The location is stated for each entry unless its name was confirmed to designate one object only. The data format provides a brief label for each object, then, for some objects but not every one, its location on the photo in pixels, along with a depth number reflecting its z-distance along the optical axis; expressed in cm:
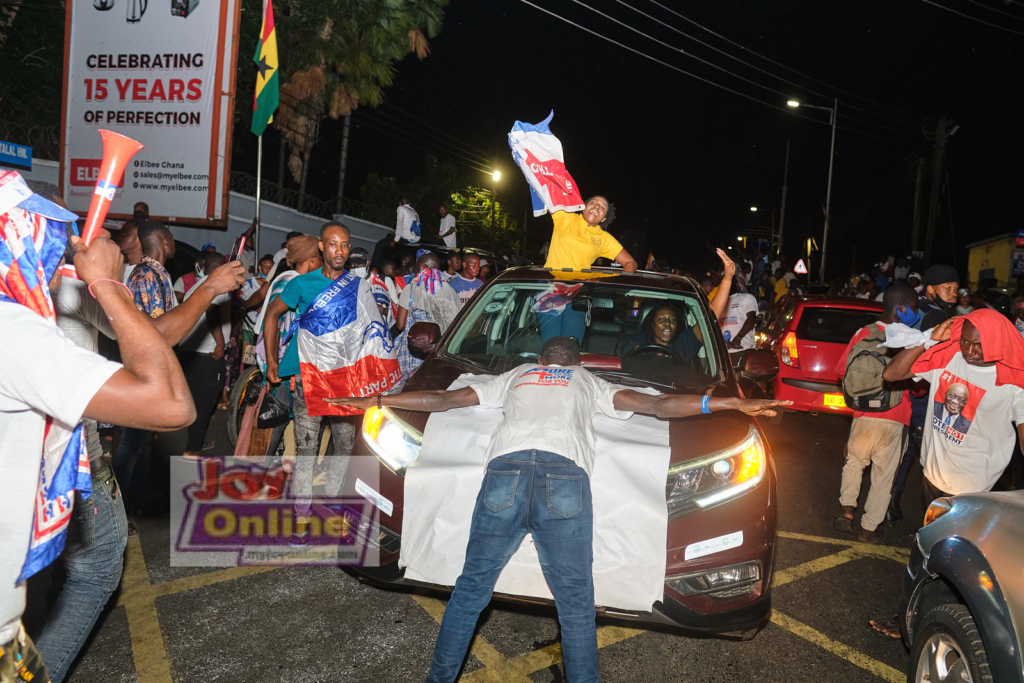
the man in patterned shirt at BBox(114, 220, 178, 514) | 434
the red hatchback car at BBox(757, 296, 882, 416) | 807
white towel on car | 281
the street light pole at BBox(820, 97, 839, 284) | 3216
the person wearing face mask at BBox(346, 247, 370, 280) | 549
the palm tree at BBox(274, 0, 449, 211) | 2017
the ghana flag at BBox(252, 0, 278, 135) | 1007
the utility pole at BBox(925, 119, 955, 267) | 2109
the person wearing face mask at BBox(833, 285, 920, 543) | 495
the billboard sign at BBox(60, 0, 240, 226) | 1259
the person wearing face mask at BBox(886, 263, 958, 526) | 436
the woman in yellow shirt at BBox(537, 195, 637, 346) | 569
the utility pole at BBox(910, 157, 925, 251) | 2465
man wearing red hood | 352
